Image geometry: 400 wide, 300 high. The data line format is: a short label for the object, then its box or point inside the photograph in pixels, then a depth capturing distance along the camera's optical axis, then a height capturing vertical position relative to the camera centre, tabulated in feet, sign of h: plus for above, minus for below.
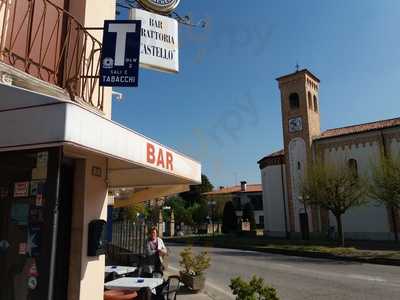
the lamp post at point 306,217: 108.00 +2.37
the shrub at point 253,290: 16.78 -2.59
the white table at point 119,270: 28.35 -2.88
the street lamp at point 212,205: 174.33 +11.08
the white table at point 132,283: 21.30 -2.94
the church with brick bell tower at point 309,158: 101.40 +19.96
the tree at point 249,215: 159.19 +6.00
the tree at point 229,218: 157.07 +4.64
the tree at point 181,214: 187.42 +7.62
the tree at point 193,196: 221.05 +19.24
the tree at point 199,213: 188.14 +8.10
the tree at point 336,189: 84.07 +8.57
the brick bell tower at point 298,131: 111.24 +28.55
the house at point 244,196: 216.95 +19.03
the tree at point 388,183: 69.73 +8.22
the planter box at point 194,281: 33.78 -4.36
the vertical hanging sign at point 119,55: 15.23 +6.69
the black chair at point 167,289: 20.56 -3.07
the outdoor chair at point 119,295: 19.54 -3.24
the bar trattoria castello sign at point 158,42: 19.29 +9.38
